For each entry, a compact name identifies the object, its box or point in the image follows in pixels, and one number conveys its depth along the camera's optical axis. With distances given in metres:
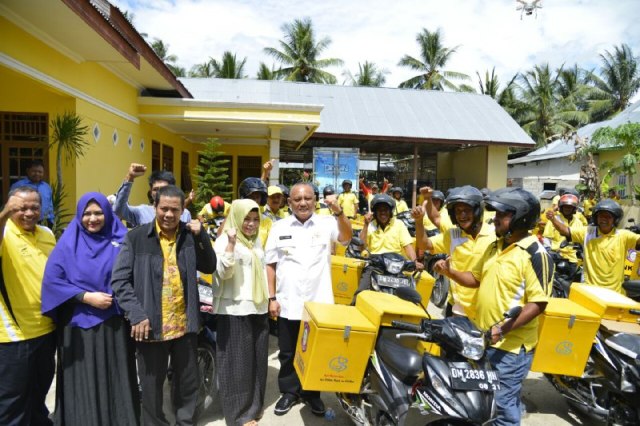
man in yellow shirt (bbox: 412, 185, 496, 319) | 3.09
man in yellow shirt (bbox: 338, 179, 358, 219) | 10.40
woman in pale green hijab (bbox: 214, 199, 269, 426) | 3.09
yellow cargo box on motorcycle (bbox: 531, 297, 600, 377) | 3.11
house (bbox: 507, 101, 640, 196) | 20.02
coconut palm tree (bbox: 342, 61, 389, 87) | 33.47
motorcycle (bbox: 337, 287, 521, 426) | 2.26
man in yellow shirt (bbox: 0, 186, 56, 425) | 2.55
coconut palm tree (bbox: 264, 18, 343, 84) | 30.44
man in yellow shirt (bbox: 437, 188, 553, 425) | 2.45
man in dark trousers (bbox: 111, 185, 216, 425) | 2.63
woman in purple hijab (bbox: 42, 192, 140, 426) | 2.58
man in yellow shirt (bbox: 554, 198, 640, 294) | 4.34
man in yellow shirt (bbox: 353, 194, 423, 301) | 4.91
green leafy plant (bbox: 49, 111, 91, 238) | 5.79
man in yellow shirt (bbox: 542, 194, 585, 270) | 5.30
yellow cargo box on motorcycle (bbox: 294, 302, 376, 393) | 2.72
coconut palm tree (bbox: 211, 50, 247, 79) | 28.55
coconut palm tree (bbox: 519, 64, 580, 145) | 30.42
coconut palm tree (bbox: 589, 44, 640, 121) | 33.06
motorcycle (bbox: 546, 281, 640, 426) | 2.82
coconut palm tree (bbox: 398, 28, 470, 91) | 31.88
